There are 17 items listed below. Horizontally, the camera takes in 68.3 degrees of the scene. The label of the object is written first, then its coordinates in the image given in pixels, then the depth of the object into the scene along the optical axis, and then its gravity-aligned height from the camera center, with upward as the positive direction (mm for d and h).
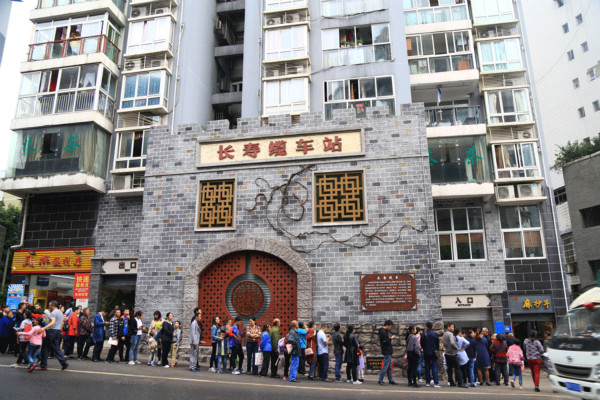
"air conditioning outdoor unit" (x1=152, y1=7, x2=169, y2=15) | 22902 +15399
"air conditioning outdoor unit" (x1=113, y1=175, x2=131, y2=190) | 20203 +6019
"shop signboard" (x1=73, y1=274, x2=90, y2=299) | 19612 +1324
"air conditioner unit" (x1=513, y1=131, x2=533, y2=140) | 20656 +8145
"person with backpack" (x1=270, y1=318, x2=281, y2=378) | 11789 -739
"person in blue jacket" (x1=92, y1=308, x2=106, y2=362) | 12891 -463
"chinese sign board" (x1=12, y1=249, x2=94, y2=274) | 19859 +2483
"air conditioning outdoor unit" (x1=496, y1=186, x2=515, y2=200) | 19555 +5255
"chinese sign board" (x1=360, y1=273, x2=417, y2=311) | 13102 +672
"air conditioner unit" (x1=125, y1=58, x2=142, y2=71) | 22156 +12322
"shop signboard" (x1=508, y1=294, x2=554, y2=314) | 18750 +432
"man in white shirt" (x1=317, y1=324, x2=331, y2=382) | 11586 -967
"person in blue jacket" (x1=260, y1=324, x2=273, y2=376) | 11680 -809
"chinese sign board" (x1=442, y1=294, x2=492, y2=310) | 18719 +530
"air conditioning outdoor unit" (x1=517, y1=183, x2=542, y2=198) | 19516 +5322
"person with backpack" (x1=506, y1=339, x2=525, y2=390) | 12391 -1241
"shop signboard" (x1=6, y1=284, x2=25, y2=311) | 19734 +1010
